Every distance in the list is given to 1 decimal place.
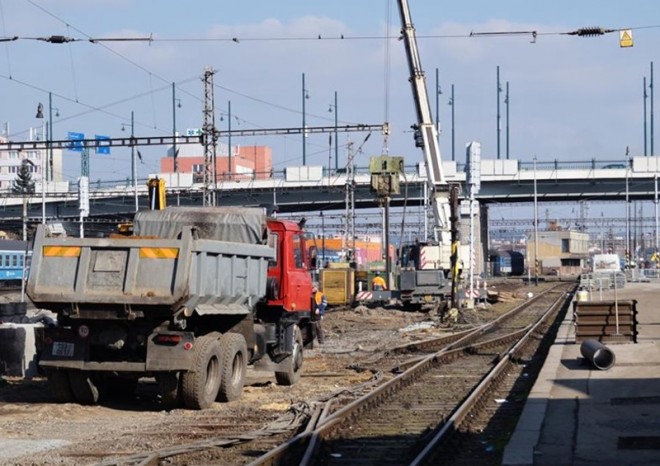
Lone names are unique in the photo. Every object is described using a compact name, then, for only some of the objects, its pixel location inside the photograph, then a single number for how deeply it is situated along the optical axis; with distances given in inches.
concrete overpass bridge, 3435.0
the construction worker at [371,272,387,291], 2073.1
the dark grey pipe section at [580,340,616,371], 788.0
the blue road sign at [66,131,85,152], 2071.6
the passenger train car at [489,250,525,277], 5339.6
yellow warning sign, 1131.9
